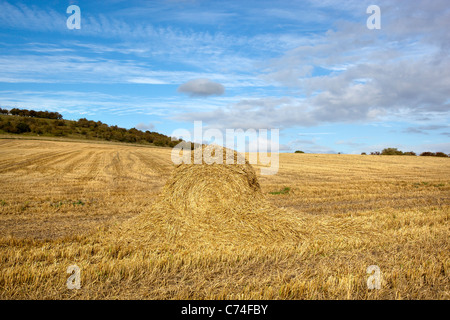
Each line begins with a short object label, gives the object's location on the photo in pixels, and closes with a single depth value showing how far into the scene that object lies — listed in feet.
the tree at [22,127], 229.60
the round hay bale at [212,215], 21.44
